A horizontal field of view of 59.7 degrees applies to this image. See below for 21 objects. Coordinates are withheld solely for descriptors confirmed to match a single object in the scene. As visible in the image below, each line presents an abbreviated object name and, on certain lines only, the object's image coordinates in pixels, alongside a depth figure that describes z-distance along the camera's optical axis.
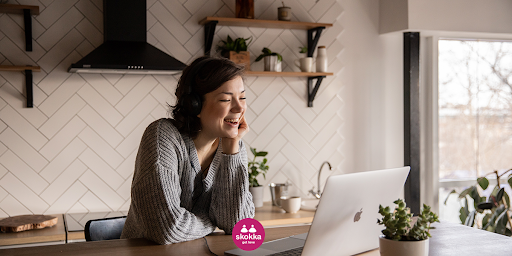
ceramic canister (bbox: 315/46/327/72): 2.99
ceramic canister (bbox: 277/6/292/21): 2.89
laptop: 1.03
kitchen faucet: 2.91
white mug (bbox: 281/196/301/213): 2.65
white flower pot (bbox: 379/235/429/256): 1.01
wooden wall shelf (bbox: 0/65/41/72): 2.39
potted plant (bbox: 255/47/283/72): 2.87
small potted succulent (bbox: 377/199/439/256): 1.01
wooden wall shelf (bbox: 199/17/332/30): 2.74
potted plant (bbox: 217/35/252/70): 2.79
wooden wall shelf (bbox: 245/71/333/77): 2.84
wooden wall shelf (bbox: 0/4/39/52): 2.41
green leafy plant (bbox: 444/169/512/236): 2.76
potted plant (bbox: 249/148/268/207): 2.77
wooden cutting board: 2.19
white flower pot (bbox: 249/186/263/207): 2.77
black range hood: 2.41
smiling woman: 1.40
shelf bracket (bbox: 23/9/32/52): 2.50
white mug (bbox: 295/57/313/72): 2.96
